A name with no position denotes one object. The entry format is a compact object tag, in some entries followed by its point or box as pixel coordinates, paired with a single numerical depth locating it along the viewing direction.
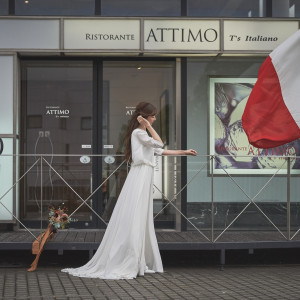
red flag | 5.66
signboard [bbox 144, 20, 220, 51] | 11.54
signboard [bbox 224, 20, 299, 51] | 11.62
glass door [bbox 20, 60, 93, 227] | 11.88
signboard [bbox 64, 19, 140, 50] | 11.48
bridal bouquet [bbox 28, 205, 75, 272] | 9.43
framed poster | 11.95
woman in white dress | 8.76
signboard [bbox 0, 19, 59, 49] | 11.41
